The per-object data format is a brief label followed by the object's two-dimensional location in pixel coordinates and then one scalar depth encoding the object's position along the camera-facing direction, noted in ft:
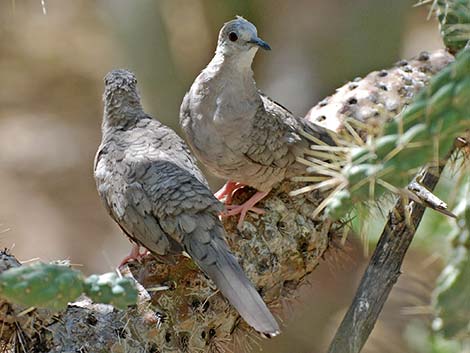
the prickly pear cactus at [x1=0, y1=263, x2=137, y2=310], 14.49
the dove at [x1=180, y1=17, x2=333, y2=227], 24.48
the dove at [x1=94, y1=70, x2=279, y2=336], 20.57
